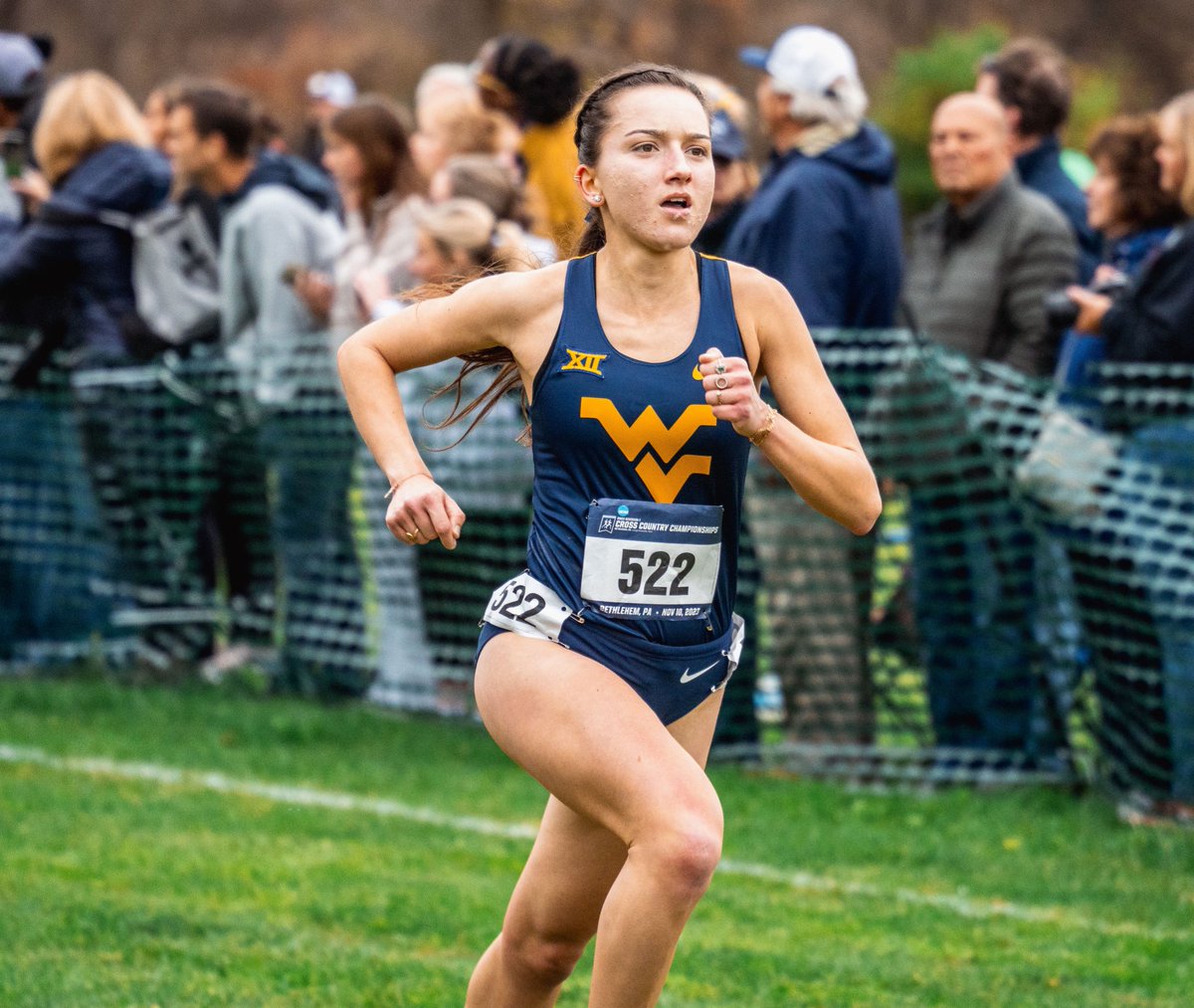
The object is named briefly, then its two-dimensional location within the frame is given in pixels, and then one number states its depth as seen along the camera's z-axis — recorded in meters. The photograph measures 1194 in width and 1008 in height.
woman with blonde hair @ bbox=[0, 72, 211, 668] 18.36
